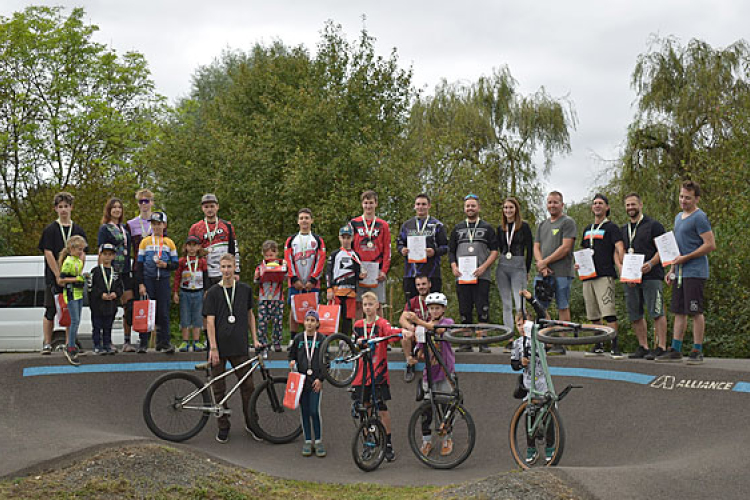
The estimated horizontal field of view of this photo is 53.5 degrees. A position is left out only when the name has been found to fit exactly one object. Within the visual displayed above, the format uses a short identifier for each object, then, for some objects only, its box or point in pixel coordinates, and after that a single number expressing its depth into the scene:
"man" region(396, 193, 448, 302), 10.44
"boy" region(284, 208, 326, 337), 10.50
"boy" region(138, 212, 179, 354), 10.38
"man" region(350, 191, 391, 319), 10.49
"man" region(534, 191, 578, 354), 9.98
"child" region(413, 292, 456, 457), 8.38
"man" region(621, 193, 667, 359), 9.35
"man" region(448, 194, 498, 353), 10.35
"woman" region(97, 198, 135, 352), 10.27
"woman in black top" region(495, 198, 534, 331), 10.34
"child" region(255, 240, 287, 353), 10.65
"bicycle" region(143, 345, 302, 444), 8.79
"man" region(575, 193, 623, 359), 9.70
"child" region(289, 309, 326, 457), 8.81
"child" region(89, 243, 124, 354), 10.09
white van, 14.92
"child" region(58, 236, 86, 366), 9.89
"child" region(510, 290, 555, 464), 7.78
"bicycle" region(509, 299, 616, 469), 7.25
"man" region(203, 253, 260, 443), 9.05
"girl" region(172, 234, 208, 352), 10.51
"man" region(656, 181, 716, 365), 8.84
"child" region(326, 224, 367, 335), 10.34
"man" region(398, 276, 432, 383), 8.56
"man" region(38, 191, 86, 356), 10.04
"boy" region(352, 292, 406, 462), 8.48
